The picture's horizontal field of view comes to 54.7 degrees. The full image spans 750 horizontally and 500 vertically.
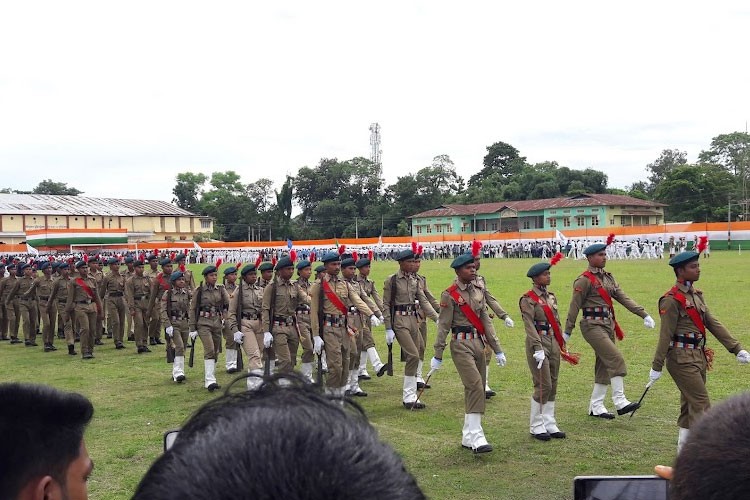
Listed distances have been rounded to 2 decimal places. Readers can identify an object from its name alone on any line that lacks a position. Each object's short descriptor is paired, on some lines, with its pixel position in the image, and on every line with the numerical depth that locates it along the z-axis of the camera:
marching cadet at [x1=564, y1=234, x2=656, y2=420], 9.40
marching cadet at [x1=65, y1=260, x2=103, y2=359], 16.31
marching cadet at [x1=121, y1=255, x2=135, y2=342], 18.20
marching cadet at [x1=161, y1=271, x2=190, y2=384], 13.21
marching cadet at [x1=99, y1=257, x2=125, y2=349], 18.25
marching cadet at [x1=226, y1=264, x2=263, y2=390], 12.24
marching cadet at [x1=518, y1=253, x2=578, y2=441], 8.52
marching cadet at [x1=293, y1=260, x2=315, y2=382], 12.00
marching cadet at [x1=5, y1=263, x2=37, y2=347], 19.48
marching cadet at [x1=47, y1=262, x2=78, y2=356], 16.95
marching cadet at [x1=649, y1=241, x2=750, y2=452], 7.72
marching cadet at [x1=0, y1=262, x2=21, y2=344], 19.97
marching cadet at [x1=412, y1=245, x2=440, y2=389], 11.74
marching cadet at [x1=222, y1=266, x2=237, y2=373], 13.59
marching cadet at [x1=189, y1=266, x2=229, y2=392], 12.76
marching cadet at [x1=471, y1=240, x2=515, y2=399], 10.57
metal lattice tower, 112.31
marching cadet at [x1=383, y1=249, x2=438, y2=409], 11.31
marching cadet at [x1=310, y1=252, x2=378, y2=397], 10.88
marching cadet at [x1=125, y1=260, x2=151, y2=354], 17.14
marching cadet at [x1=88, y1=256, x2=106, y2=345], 18.67
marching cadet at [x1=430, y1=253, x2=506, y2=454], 8.43
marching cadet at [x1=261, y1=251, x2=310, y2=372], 11.61
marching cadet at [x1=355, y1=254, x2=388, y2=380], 12.35
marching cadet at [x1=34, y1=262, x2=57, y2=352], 17.97
